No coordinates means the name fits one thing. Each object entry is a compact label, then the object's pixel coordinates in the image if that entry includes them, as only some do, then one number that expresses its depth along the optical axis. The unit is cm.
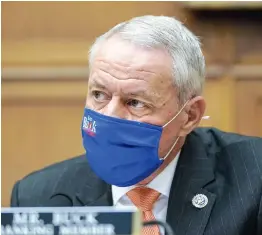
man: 413
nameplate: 378
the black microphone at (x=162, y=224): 380
